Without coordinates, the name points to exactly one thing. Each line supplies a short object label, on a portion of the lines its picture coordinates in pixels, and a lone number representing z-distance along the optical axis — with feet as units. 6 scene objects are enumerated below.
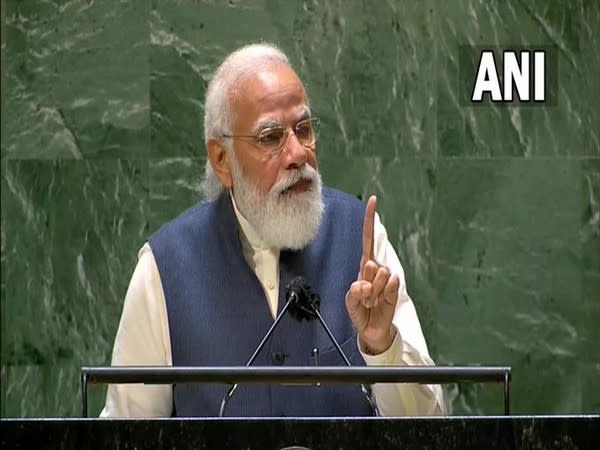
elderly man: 25.72
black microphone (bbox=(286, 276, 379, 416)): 23.47
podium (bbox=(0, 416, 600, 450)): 18.28
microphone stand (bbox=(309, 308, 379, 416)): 23.22
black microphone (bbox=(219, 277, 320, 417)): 23.56
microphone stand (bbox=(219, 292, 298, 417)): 22.74
